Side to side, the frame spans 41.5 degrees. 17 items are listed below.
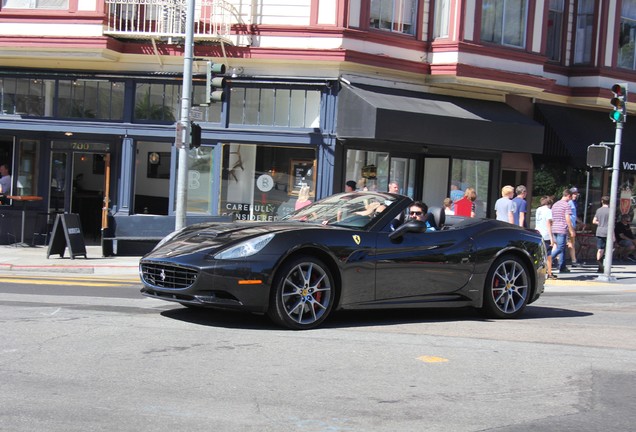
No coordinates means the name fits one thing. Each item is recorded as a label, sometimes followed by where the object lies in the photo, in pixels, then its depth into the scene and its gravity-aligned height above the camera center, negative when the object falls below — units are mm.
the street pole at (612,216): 17000 -281
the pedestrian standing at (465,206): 17072 -263
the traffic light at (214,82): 16406 +1928
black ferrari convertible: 8008 -790
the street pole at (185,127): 16547 +979
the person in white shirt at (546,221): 16922 -465
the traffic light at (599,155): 16875 +930
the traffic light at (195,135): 16484 +842
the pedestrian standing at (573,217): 17991 -376
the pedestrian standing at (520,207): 16500 -204
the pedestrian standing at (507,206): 16219 -195
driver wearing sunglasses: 9570 -245
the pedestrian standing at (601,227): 18688 -567
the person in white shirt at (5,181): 19703 -339
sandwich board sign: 16359 -1301
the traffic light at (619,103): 16891 +2011
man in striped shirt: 17609 -509
